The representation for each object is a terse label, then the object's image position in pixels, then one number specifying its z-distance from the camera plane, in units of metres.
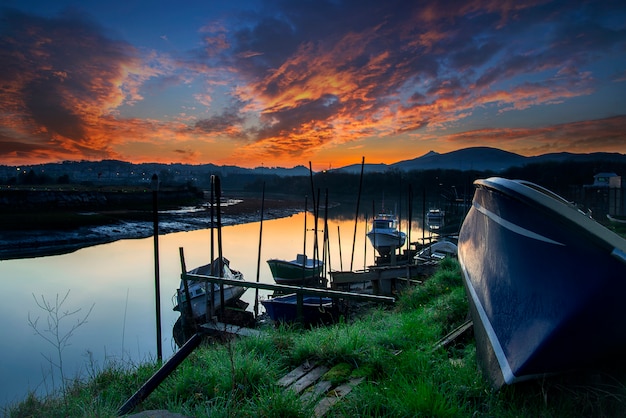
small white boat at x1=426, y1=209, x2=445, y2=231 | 46.56
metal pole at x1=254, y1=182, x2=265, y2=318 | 14.12
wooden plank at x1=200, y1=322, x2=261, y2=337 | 6.88
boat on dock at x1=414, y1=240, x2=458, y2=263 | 19.91
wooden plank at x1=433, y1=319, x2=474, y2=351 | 4.61
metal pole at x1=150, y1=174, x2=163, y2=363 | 7.81
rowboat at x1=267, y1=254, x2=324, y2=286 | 18.10
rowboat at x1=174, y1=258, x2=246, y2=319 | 12.64
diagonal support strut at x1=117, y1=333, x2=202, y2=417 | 2.92
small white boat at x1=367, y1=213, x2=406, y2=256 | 26.31
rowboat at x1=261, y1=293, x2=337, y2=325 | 10.04
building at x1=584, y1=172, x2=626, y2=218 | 28.02
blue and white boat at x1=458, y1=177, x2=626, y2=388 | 2.63
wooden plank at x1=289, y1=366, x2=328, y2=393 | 3.65
